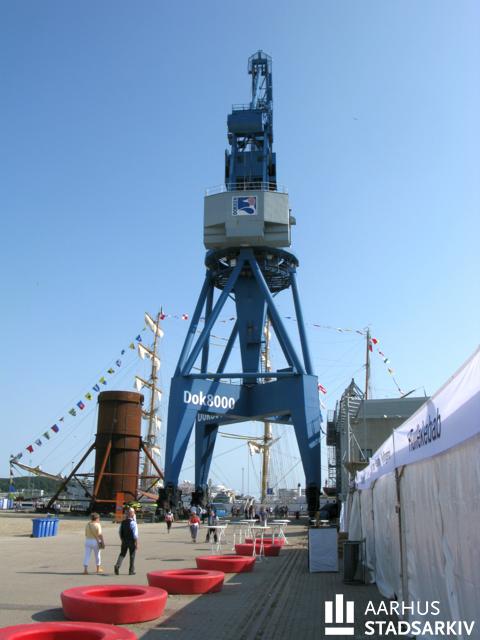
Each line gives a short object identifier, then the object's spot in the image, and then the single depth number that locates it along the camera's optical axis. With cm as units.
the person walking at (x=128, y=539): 1295
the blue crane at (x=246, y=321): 3375
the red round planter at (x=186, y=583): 1046
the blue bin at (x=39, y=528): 2538
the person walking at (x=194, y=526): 2324
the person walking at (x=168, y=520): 2854
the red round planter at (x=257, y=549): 1747
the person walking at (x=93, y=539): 1296
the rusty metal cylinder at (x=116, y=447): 4394
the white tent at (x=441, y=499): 467
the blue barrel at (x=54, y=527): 2616
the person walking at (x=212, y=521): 2341
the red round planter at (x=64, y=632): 630
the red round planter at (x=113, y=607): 803
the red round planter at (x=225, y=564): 1347
